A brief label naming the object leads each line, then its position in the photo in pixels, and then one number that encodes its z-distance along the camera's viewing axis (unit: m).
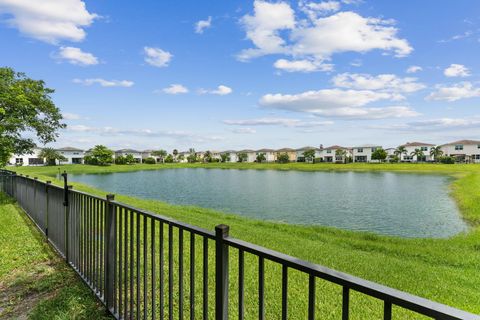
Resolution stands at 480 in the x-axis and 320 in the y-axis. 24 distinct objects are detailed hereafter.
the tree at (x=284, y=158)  87.49
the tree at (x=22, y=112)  10.70
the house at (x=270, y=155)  109.07
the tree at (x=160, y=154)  110.25
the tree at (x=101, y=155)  72.93
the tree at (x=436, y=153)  73.40
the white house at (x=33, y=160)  75.50
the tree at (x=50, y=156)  71.46
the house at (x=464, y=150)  72.69
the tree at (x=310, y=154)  91.11
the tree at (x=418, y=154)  79.19
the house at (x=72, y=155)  91.81
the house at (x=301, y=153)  101.50
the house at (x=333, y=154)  90.78
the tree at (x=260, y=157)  97.25
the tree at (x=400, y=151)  79.81
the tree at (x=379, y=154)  76.50
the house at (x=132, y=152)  109.42
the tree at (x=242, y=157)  108.59
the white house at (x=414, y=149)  80.86
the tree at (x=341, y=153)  88.35
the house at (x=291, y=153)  106.00
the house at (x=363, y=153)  92.25
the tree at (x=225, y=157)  106.14
